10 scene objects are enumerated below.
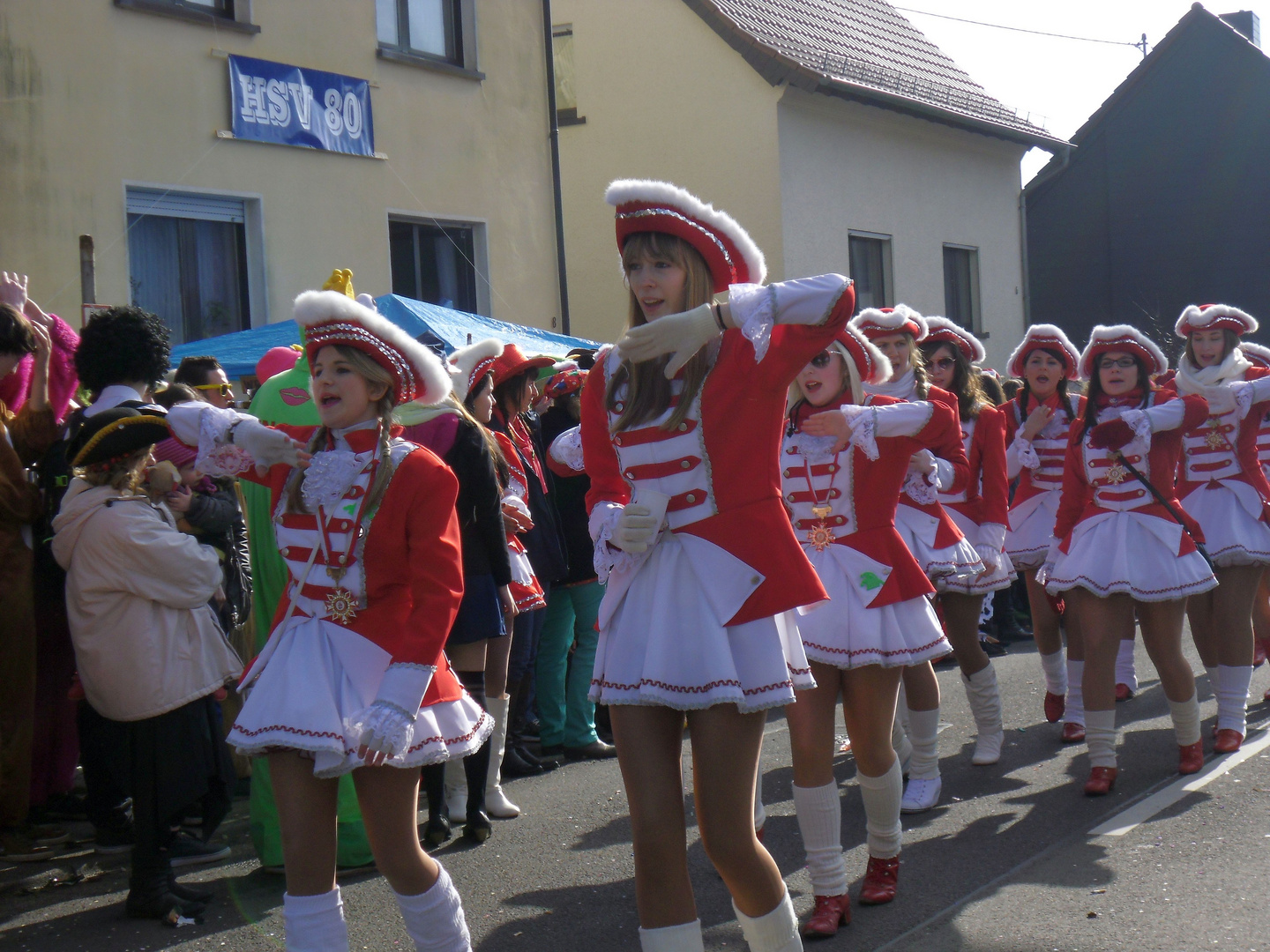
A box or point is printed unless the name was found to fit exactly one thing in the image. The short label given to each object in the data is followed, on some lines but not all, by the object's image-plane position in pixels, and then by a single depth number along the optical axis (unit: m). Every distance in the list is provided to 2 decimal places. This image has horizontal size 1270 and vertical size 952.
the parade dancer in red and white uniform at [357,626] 3.24
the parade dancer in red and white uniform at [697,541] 3.12
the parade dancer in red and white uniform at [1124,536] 6.00
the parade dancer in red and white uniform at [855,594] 4.32
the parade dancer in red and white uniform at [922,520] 5.51
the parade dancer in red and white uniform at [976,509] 6.44
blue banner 10.78
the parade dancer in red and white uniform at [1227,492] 6.65
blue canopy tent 8.48
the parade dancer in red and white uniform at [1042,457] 7.57
